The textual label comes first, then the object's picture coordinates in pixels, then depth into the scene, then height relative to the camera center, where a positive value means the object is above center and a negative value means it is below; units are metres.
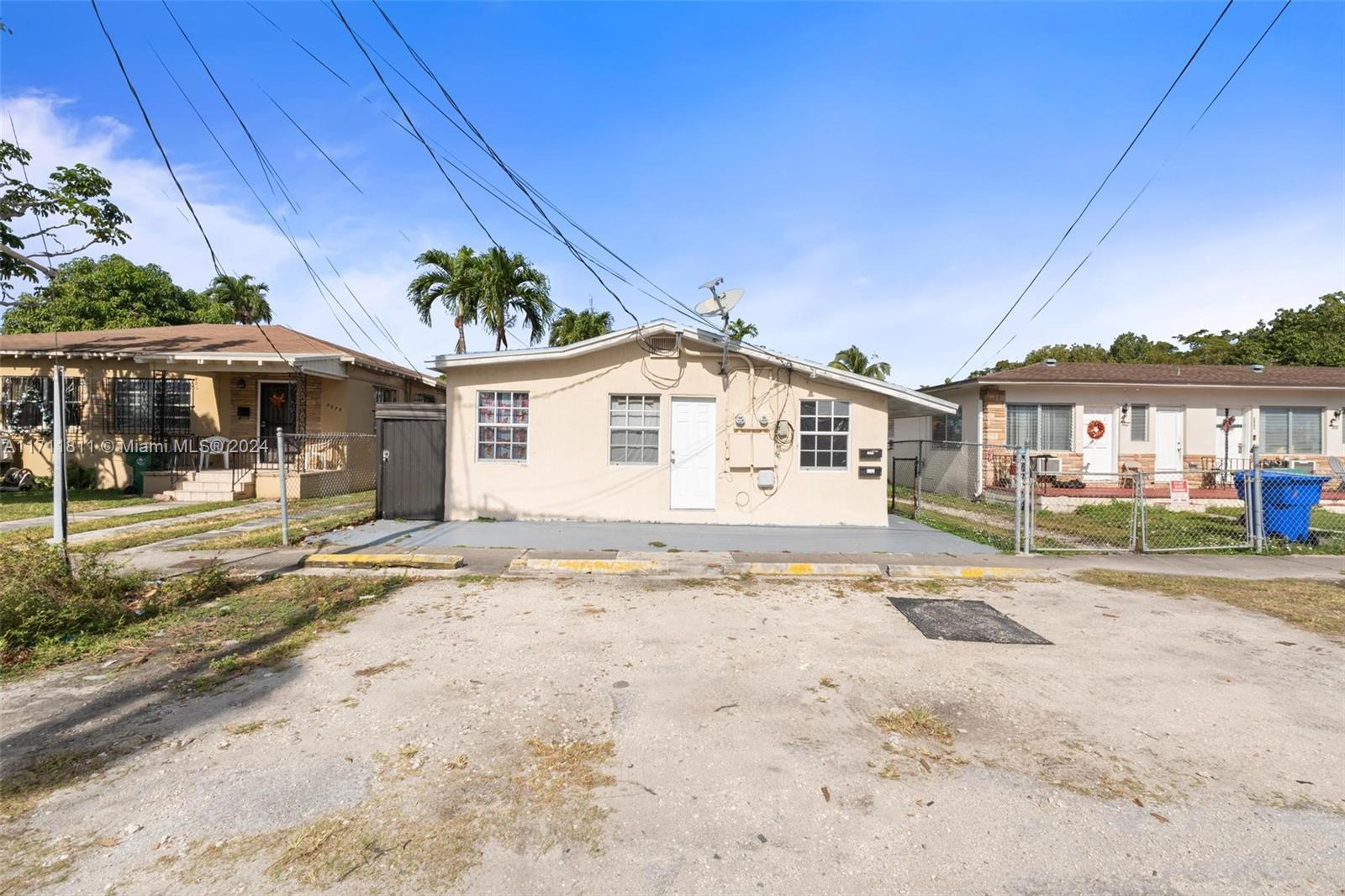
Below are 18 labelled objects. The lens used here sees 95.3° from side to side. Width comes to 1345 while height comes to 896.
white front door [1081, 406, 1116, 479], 16.95 +0.18
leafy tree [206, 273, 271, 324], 30.19 +7.79
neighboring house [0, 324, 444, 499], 15.37 +1.23
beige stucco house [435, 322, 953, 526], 11.27 +0.25
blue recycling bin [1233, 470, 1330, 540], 10.14 -0.82
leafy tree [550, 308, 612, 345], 26.56 +5.49
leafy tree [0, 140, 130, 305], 12.92 +5.31
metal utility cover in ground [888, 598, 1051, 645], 5.61 -1.68
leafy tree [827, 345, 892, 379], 37.75 +5.64
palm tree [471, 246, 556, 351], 20.36 +5.39
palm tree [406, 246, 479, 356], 20.39 +5.60
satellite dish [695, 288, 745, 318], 10.91 +2.66
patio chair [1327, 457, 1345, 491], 12.05 -0.37
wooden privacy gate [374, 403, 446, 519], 11.45 -0.27
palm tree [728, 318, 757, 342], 30.42 +6.19
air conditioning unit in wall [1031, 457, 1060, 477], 16.29 -0.34
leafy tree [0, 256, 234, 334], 26.42 +6.62
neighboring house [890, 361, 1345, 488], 16.66 +0.96
